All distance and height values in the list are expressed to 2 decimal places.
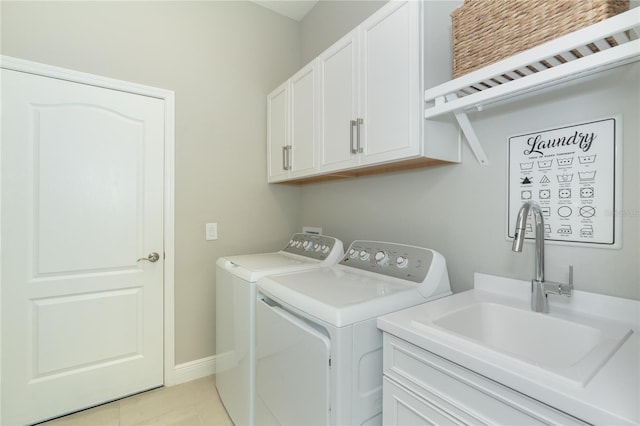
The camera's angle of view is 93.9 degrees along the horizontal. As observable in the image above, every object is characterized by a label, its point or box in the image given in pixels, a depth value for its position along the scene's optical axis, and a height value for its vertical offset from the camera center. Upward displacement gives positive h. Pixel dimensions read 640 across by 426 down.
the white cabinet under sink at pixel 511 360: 0.63 -0.38
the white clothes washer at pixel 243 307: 1.52 -0.54
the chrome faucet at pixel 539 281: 1.02 -0.25
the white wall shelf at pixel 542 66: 0.79 +0.48
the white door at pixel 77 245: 1.71 -0.22
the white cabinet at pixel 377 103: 1.28 +0.55
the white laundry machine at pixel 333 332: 1.01 -0.45
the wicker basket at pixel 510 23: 0.87 +0.62
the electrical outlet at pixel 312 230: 2.42 -0.15
